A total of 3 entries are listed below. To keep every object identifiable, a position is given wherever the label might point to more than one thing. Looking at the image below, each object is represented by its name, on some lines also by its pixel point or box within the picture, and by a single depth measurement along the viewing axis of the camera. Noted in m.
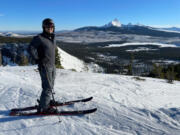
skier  4.32
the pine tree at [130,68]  35.57
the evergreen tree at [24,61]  30.78
